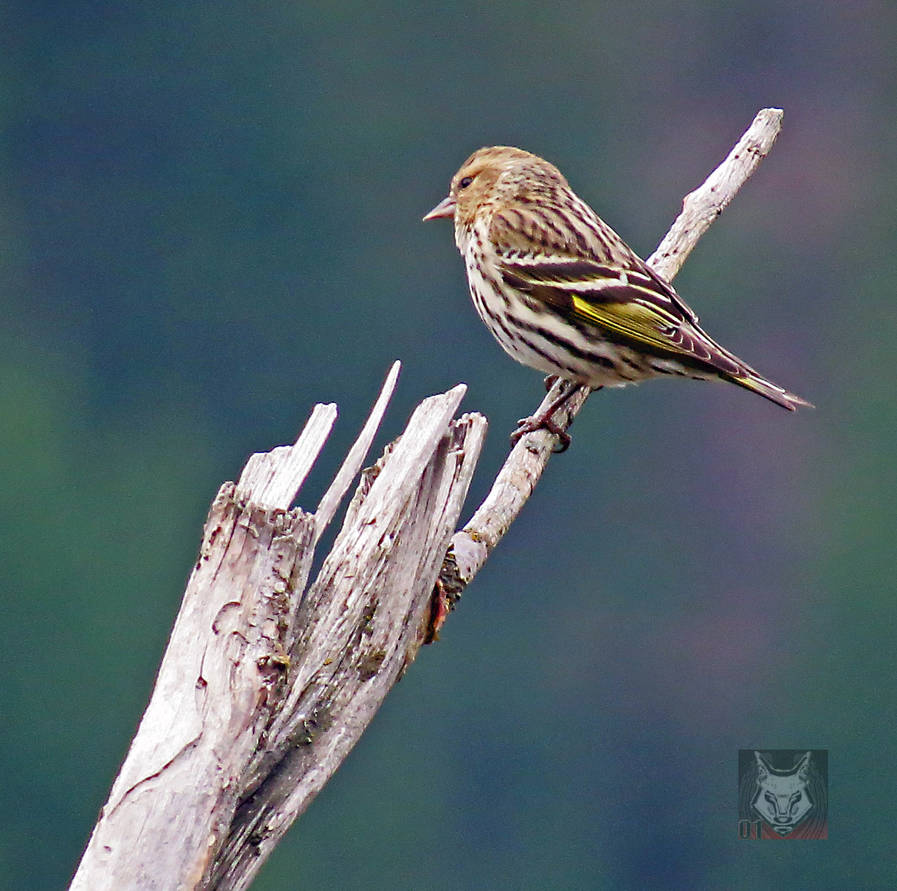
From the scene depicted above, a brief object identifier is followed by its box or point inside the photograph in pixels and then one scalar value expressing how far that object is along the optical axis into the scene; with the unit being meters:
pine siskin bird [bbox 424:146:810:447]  9.33
